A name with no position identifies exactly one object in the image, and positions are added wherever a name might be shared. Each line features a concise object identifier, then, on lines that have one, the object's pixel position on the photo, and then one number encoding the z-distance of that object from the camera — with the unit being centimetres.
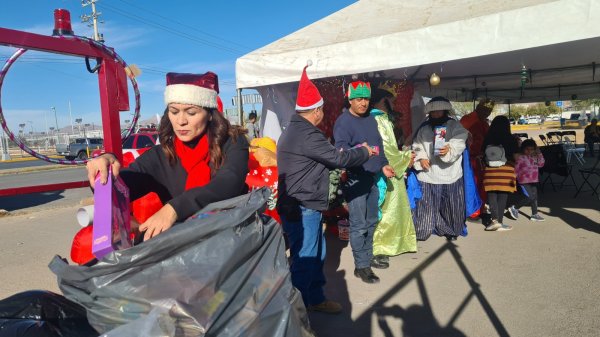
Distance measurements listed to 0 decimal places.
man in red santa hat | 288
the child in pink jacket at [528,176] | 580
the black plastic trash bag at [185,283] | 110
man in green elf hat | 372
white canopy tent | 334
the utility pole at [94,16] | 2981
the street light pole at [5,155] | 2819
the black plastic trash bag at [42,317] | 124
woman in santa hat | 163
